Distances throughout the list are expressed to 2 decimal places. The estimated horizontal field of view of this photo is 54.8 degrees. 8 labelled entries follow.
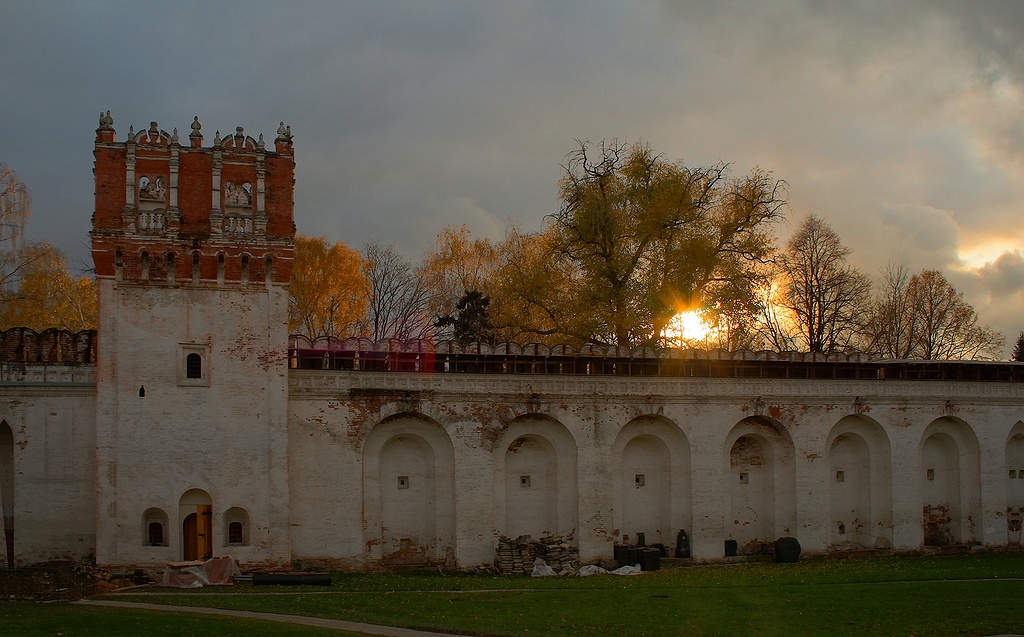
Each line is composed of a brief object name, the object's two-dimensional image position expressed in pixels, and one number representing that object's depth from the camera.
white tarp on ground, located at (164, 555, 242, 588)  25.16
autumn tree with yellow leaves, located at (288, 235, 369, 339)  51.00
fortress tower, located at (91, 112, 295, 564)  26.75
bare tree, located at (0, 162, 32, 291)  38.66
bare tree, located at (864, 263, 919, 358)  54.56
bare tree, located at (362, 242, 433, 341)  57.31
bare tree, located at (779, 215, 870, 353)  48.81
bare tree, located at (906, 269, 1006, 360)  54.66
